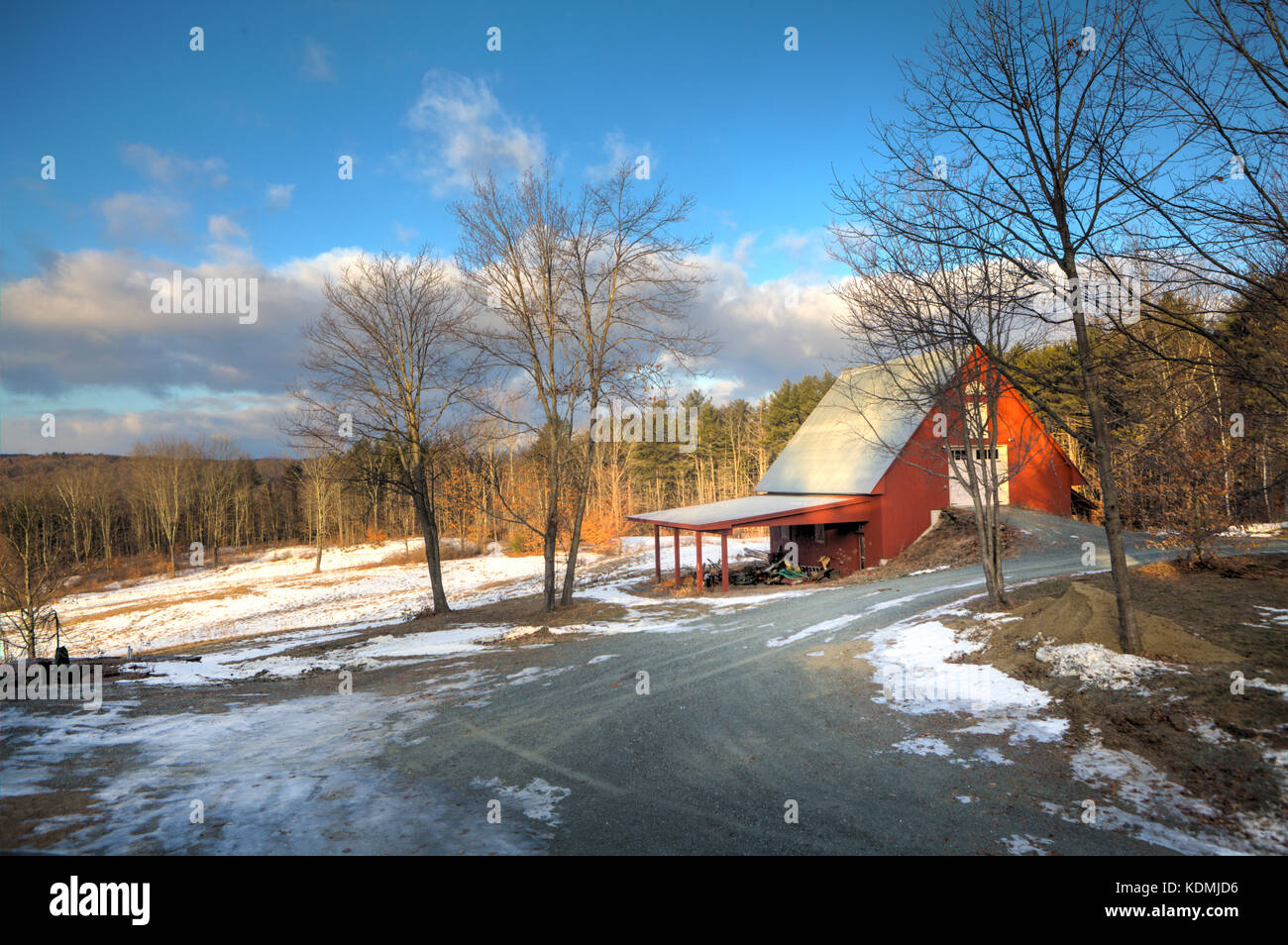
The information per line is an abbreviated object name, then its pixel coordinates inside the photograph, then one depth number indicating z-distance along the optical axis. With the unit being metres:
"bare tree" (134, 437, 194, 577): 52.56
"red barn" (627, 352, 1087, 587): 21.50
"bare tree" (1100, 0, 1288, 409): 5.12
